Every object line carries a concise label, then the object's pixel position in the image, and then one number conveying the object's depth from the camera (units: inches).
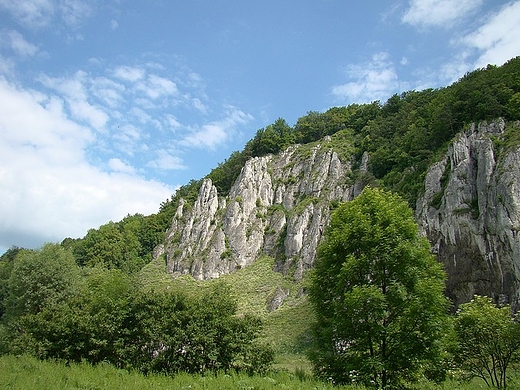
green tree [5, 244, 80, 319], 1455.5
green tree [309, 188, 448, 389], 560.4
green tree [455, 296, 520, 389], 551.8
